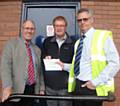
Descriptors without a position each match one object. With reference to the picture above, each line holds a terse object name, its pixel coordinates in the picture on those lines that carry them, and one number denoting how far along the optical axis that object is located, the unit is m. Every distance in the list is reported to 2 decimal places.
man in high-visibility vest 1.47
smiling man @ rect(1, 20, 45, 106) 1.75
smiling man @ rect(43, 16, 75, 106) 1.80
